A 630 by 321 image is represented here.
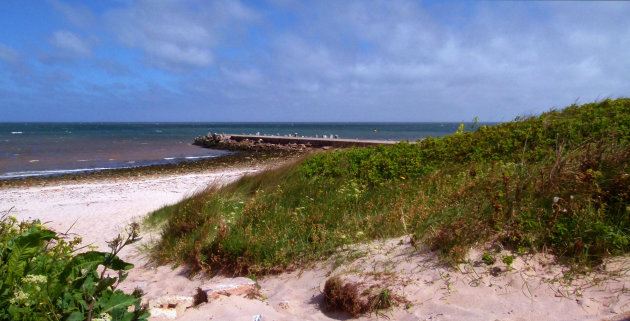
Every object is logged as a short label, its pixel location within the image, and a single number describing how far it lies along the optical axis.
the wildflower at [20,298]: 2.39
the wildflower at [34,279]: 2.49
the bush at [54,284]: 2.58
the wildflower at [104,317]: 2.51
